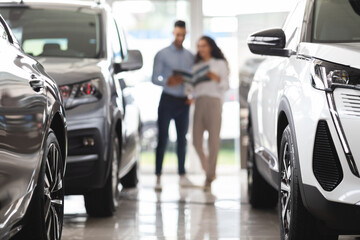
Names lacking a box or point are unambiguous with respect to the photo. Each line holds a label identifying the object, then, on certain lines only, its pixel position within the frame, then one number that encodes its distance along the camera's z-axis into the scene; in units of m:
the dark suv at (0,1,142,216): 8.28
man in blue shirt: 13.90
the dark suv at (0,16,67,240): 4.72
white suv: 5.34
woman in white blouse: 13.80
